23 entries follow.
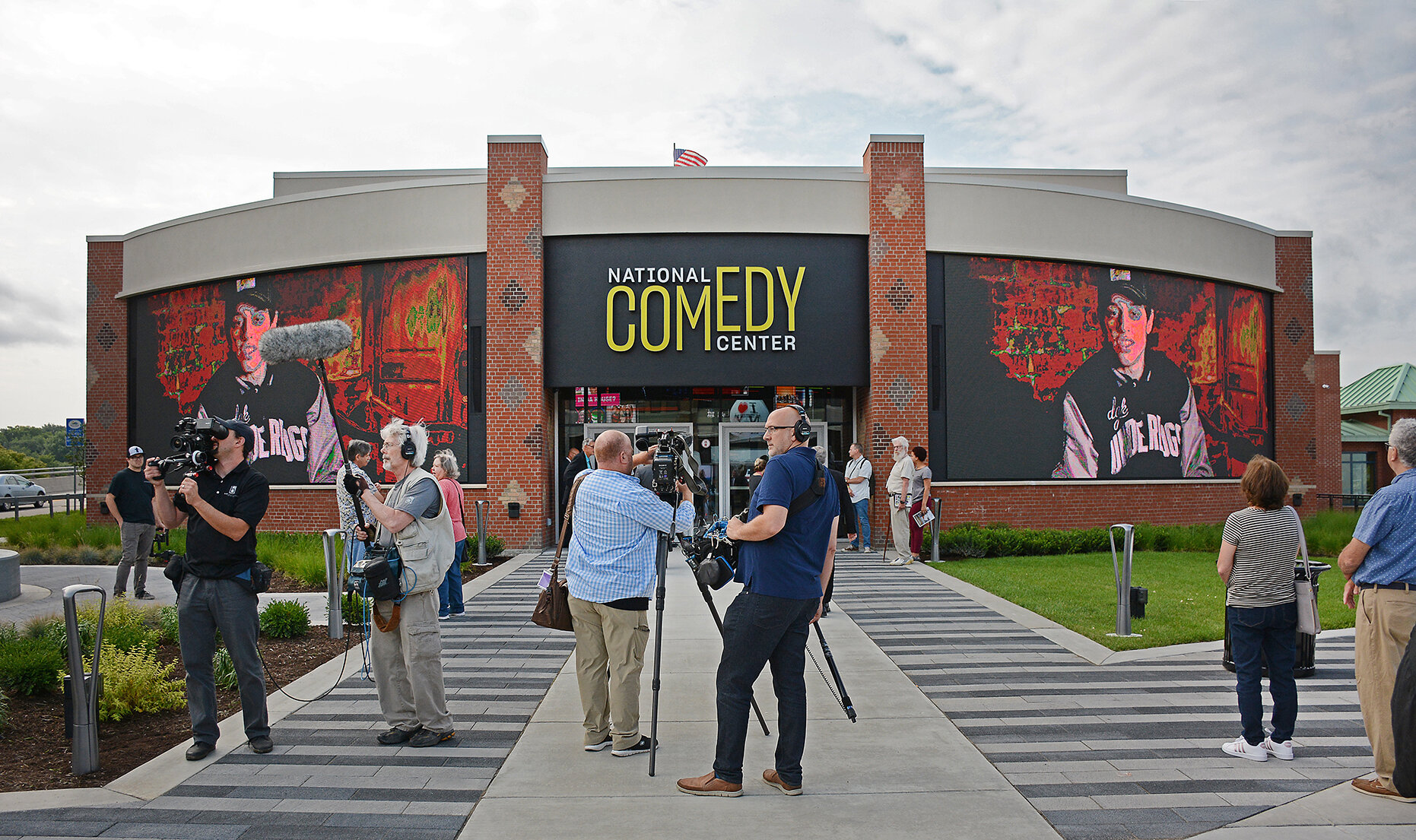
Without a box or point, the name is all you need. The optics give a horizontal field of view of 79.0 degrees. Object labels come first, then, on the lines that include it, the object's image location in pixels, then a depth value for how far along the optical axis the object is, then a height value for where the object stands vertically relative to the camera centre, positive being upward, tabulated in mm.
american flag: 20172 +6487
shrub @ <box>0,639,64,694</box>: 6371 -1730
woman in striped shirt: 5156 -1098
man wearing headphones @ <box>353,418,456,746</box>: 5305 -1102
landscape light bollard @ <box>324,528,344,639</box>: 8383 -1456
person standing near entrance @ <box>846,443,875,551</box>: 15336 -913
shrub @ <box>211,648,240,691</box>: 6770 -1873
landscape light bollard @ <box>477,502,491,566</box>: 14383 -1749
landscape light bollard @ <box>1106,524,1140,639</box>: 8406 -1703
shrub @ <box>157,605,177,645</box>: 8141 -1821
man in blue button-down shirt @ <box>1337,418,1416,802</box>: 4551 -867
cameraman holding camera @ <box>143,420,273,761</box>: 5168 -911
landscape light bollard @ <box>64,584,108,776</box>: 4871 -1566
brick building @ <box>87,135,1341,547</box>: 16875 +2286
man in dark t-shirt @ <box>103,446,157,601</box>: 11062 -976
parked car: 32219 -2017
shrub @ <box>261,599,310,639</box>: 8547 -1842
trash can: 7066 -1890
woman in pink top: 9680 -971
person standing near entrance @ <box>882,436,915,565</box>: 14461 -1187
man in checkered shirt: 5105 -874
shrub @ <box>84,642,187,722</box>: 6000 -1789
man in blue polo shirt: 4418 -887
